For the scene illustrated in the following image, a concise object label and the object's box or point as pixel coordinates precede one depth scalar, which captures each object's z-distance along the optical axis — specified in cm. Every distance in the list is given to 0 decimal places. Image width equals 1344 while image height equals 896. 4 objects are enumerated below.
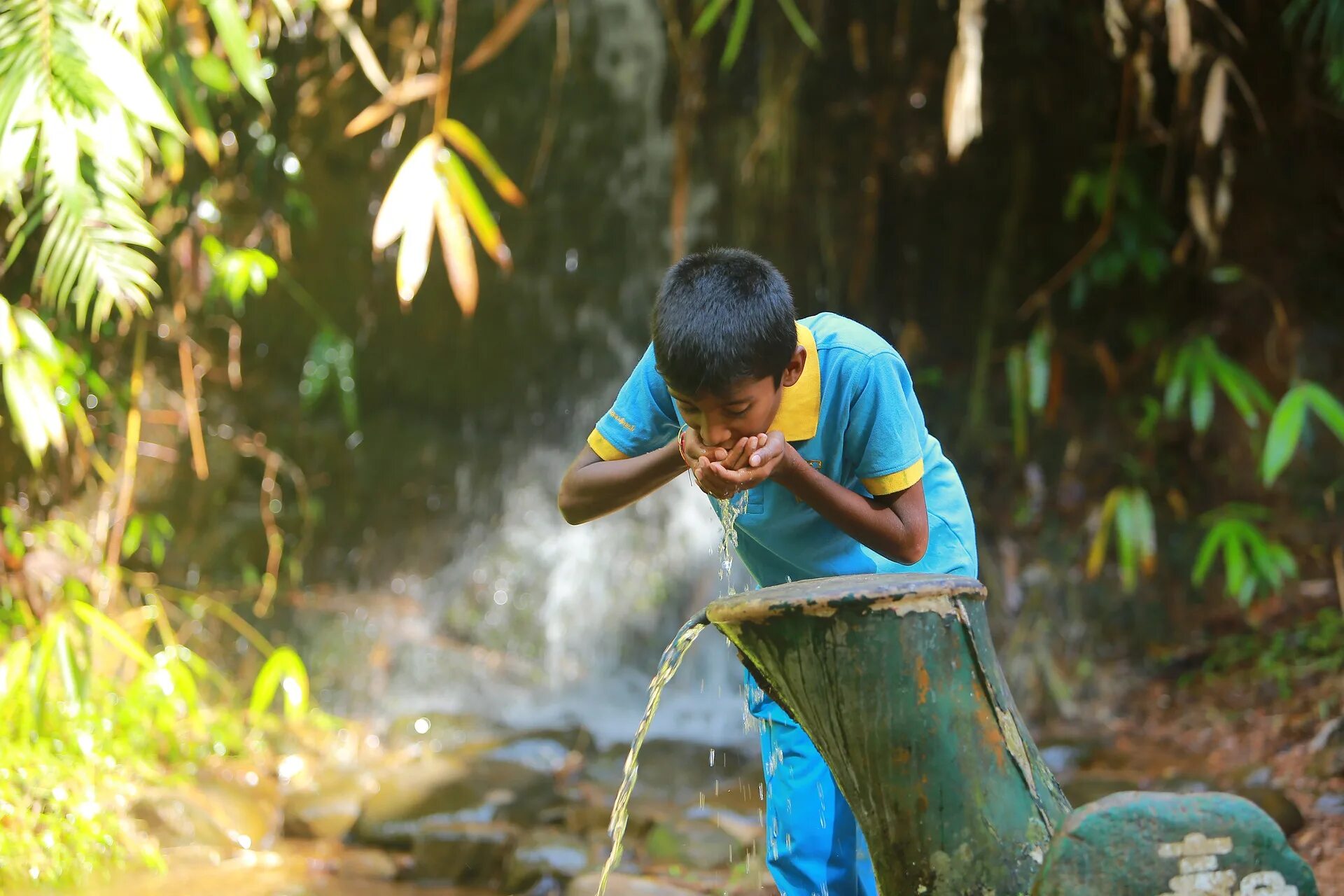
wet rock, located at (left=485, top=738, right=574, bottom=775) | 498
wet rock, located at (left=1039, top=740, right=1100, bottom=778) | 479
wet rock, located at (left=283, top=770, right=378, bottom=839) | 441
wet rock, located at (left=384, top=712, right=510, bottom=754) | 531
